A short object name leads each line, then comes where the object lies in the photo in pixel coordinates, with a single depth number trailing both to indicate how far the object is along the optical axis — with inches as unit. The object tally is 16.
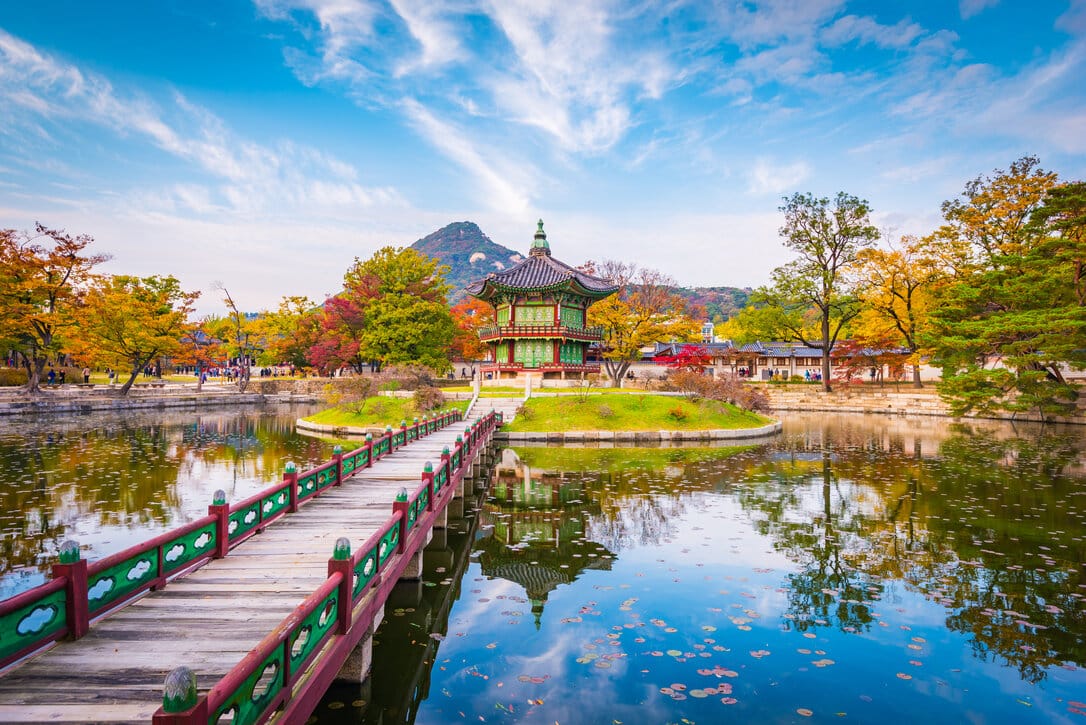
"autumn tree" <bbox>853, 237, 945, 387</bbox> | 1739.7
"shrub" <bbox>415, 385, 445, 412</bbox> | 1267.2
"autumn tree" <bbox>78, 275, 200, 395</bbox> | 1652.3
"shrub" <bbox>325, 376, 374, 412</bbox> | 1301.7
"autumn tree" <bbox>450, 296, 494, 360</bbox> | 2356.1
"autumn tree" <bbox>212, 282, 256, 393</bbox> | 2221.9
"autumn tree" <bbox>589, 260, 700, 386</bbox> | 1889.8
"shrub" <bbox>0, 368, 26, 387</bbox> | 1841.8
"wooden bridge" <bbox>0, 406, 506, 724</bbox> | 163.5
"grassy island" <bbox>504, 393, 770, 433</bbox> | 1160.8
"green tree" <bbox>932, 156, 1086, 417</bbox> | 1186.6
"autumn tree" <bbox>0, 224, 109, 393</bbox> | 1429.6
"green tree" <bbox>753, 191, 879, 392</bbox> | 1833.2
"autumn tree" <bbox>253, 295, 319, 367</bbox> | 2452.0
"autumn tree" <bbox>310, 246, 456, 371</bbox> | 1675.7
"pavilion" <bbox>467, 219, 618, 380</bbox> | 1626.5
